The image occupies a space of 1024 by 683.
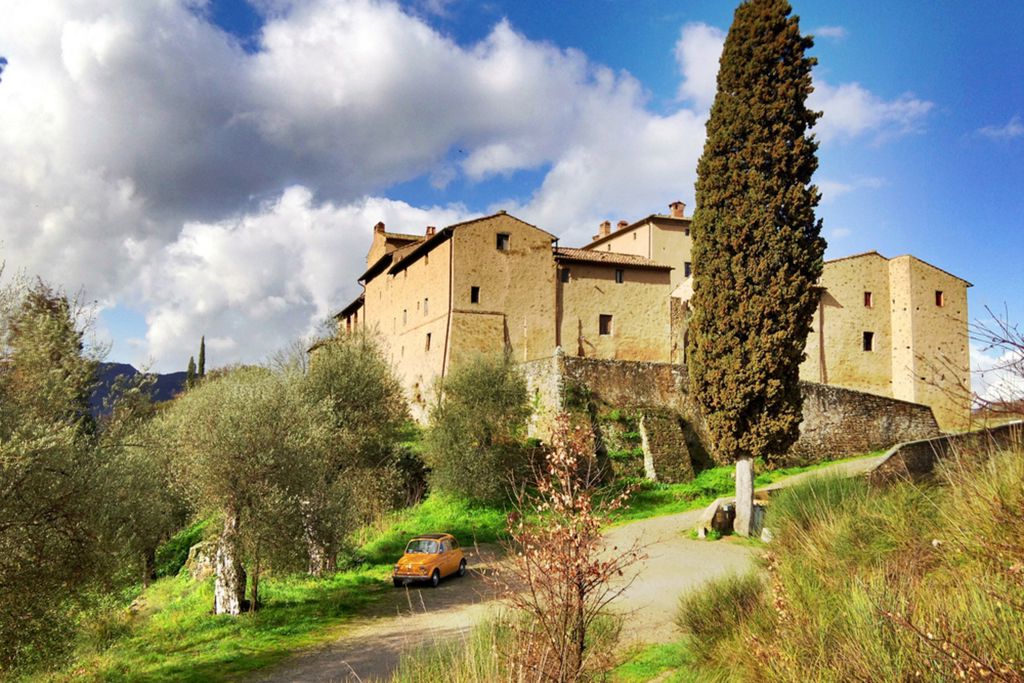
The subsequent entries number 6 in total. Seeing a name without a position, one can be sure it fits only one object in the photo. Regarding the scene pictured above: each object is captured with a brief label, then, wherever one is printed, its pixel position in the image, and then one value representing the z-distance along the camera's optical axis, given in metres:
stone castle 33.25
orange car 16.64
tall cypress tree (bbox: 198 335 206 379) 57.28
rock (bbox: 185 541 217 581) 20.47
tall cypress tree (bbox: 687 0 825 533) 17.97
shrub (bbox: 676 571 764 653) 7.60
